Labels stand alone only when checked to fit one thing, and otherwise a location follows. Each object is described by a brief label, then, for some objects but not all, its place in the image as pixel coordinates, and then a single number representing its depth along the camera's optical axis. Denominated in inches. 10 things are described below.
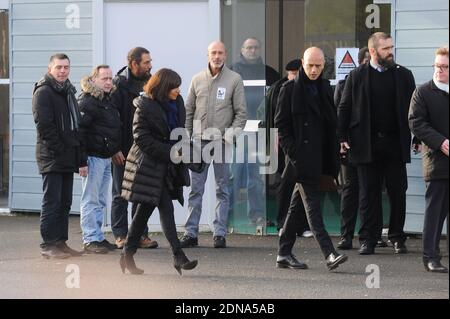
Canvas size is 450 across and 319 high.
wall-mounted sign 873.5
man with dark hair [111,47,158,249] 784.9
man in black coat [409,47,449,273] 669.9
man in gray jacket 804.6
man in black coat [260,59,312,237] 855.7
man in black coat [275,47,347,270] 676.1
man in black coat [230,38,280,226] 878.4
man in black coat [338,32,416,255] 756.6
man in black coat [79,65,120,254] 768.9
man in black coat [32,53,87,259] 741.3
